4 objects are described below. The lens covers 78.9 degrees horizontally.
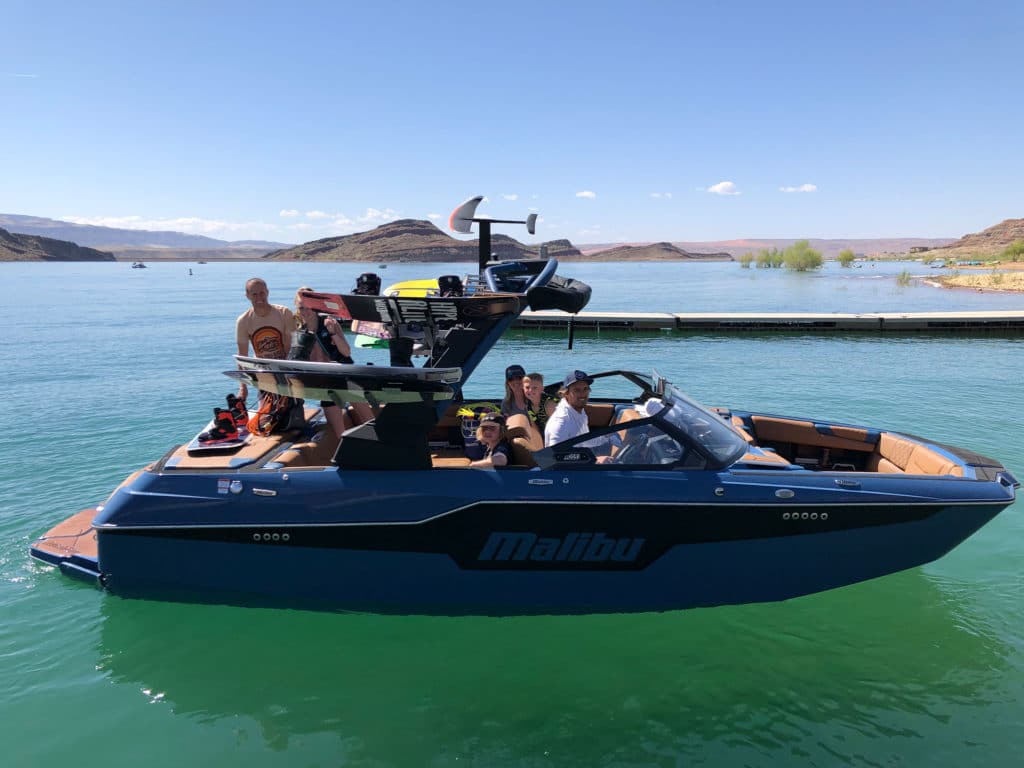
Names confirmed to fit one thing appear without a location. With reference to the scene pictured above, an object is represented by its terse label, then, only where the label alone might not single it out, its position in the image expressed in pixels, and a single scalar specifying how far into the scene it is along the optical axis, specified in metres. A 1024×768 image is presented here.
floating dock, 22.73
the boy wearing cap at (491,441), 4.64
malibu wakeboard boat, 4.22
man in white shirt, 4.78
